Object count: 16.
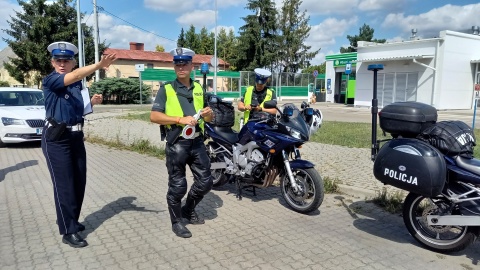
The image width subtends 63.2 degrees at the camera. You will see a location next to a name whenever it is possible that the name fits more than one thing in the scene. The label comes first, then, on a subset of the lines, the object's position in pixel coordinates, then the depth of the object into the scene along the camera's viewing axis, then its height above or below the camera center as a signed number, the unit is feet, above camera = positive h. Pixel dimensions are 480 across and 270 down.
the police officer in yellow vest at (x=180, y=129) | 13.12 -1.43
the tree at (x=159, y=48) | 236.02 +24.71
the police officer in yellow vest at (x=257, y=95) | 19.80 -0.26
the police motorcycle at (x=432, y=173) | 11.49 -2.42
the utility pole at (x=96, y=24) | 92.48 +15.17
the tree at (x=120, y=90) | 100.22 -0.35
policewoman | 12.14 -1.48
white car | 31.65 -2.81
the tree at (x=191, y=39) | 207.21 +26.63
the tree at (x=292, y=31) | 153.58 +23.38
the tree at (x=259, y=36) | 154.20 +21.26
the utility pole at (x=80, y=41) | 77.05 +9.74
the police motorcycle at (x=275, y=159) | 15.81 -2.97
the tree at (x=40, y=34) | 106.63 +14.97
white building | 80.23 +4.77
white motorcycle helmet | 16.35 -1.31
